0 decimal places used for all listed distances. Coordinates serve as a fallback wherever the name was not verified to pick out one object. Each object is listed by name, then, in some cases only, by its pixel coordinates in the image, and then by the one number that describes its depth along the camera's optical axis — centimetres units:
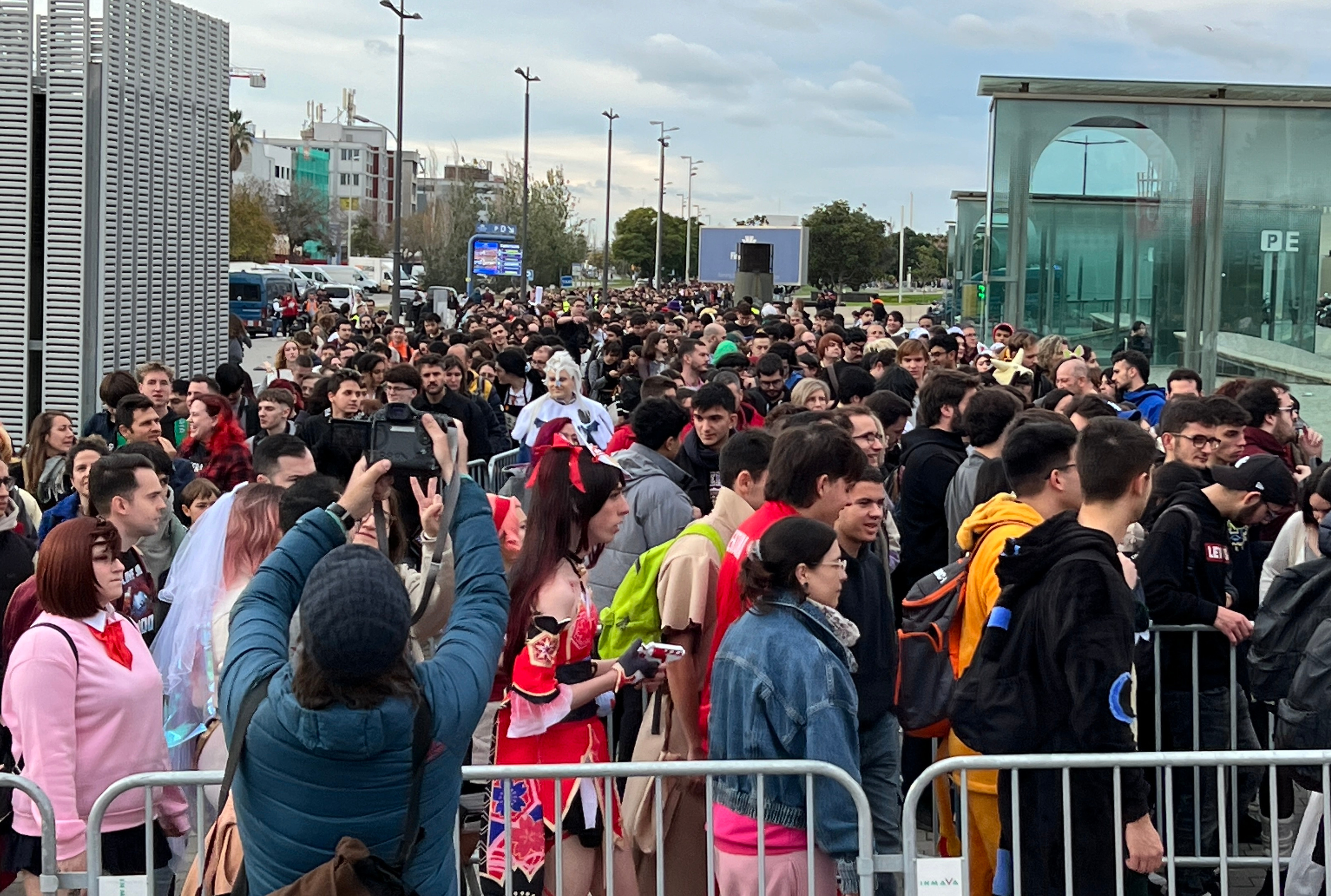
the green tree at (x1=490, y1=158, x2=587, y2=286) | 7388
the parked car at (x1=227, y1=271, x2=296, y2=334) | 5231
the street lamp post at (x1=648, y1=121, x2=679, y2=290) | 7744
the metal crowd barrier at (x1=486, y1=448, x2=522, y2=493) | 1188
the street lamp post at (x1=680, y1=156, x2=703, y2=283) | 10094
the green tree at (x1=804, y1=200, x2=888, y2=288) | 9606
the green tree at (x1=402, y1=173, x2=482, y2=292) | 6606
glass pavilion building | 1839
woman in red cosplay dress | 461
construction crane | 11844
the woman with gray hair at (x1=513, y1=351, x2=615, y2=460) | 1114
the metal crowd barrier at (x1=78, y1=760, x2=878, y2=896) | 420
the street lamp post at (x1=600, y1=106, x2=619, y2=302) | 6293
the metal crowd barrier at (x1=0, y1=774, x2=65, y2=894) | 423
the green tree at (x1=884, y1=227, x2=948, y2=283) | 12781
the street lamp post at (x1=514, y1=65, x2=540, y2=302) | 5466
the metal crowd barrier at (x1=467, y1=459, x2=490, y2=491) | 1202
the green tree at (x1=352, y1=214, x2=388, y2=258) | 12062
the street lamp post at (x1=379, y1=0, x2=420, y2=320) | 3422
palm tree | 8781
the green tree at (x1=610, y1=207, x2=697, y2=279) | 11844
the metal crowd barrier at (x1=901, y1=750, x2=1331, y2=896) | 429
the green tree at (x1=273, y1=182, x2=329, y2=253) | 10881
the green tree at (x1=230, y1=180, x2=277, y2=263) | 7712
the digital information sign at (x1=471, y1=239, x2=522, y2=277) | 5394
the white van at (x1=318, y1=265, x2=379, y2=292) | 6875
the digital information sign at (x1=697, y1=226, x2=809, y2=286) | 6244
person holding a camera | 295
